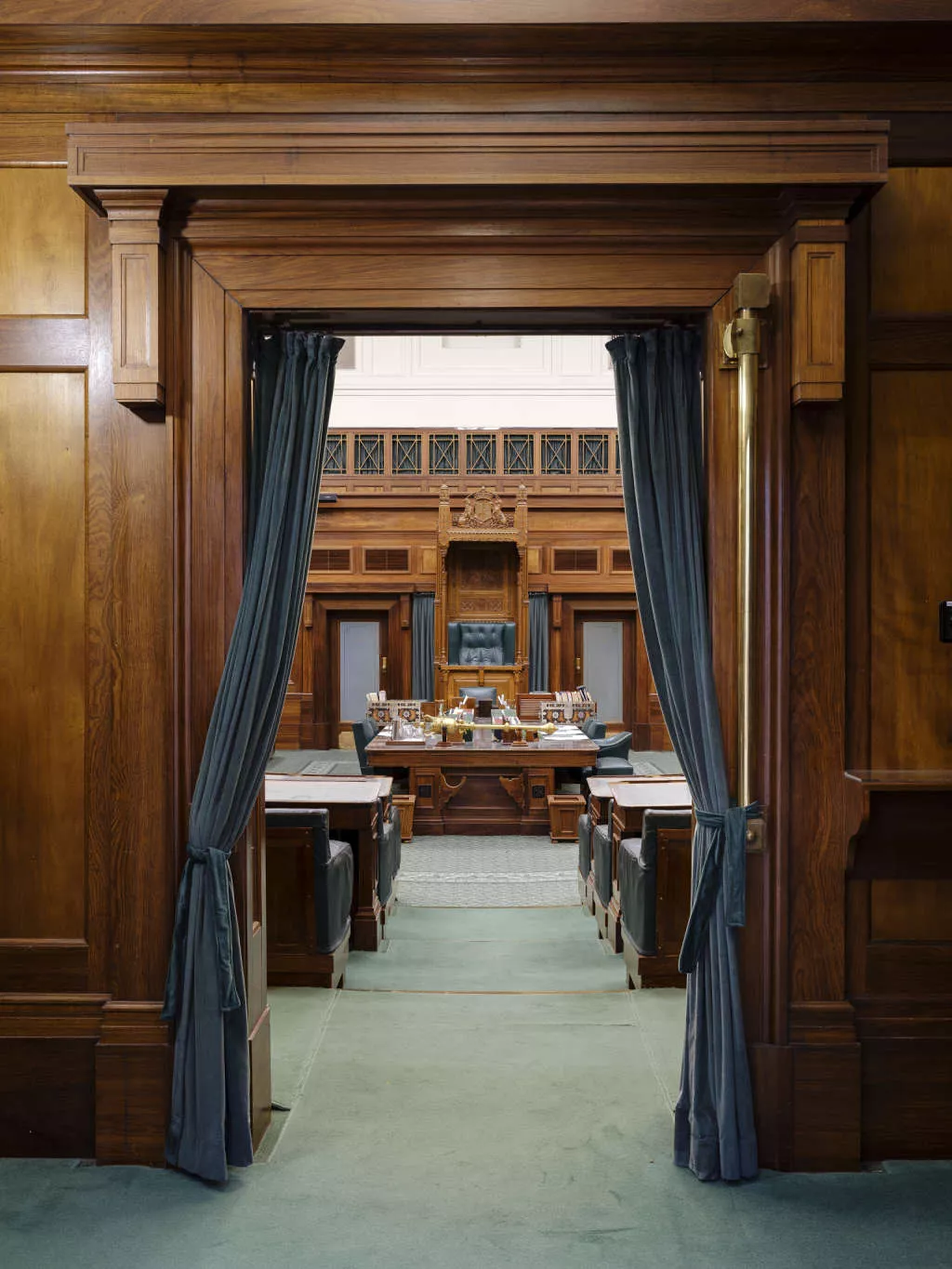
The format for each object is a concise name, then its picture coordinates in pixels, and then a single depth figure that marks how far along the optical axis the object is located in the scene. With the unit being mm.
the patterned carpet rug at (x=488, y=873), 5613
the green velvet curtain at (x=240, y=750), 2436
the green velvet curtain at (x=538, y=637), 11430
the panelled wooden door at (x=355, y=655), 11797
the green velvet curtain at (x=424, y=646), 11430
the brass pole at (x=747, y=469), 2436
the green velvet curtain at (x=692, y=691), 2447
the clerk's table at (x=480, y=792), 7105
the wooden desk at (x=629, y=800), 4133
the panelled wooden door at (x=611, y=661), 11852
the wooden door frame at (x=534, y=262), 2404
